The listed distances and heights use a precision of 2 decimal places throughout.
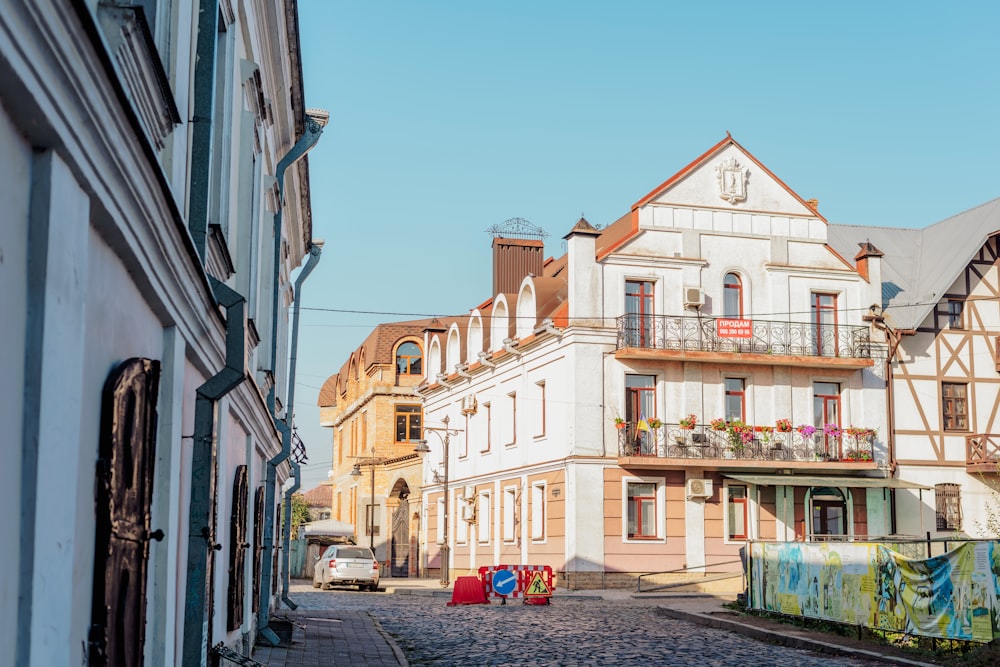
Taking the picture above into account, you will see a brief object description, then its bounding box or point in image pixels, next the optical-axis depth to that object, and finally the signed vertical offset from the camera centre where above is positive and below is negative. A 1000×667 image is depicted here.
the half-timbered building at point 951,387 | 35.88 +3.33
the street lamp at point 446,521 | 37.94 -0.96
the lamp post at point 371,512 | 53.71 -0.96
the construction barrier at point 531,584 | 26.88 -2.05
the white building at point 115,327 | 2.91 +0.58
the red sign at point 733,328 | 34.56 +4.80
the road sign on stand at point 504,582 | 27.08 -2.03
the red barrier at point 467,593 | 27.31 -2.31
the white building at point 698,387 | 33.41 +3.12
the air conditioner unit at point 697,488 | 33.41 +0.17
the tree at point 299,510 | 90.38 -1.49
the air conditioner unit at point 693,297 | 34.03 +5.60
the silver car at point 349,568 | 35.09 -2.26
